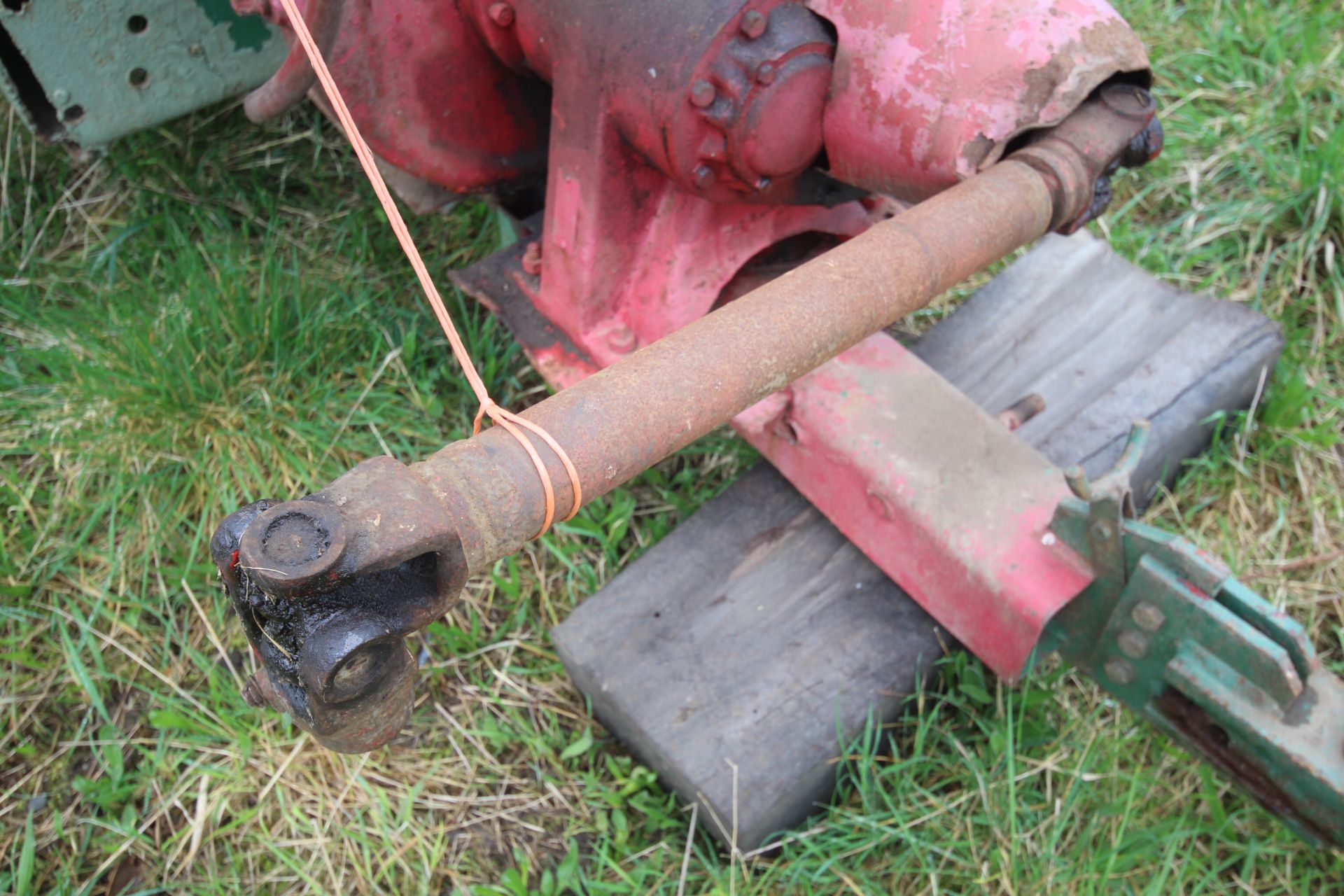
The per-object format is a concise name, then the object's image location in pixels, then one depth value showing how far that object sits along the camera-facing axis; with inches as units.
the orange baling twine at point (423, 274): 36.9
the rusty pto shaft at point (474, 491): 32.9
